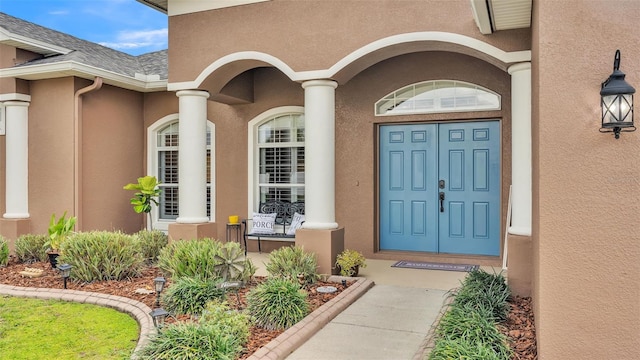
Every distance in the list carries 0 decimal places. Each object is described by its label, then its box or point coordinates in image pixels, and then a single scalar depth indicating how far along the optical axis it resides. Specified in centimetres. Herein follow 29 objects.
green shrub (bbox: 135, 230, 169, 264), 834
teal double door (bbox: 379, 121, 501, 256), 808
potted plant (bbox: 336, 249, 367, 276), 695
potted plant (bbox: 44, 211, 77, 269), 777
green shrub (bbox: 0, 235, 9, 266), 802
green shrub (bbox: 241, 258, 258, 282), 636
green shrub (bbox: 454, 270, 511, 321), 477
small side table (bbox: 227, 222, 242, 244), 980
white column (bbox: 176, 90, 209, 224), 820
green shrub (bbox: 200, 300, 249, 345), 436
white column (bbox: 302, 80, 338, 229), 721
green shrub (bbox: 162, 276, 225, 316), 530
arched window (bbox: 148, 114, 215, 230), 1105
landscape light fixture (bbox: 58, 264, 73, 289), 630
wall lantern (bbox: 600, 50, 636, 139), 333
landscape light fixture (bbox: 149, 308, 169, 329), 441
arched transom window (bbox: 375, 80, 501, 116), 798
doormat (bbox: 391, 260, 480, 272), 773
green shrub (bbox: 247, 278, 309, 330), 490
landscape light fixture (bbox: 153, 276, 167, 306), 546
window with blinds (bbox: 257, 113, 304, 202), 964
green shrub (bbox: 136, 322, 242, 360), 379
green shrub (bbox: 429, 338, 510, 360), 365
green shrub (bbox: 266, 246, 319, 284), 654
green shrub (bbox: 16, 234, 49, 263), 837
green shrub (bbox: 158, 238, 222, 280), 629
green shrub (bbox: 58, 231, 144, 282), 675
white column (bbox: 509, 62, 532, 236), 594
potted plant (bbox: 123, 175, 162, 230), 986
